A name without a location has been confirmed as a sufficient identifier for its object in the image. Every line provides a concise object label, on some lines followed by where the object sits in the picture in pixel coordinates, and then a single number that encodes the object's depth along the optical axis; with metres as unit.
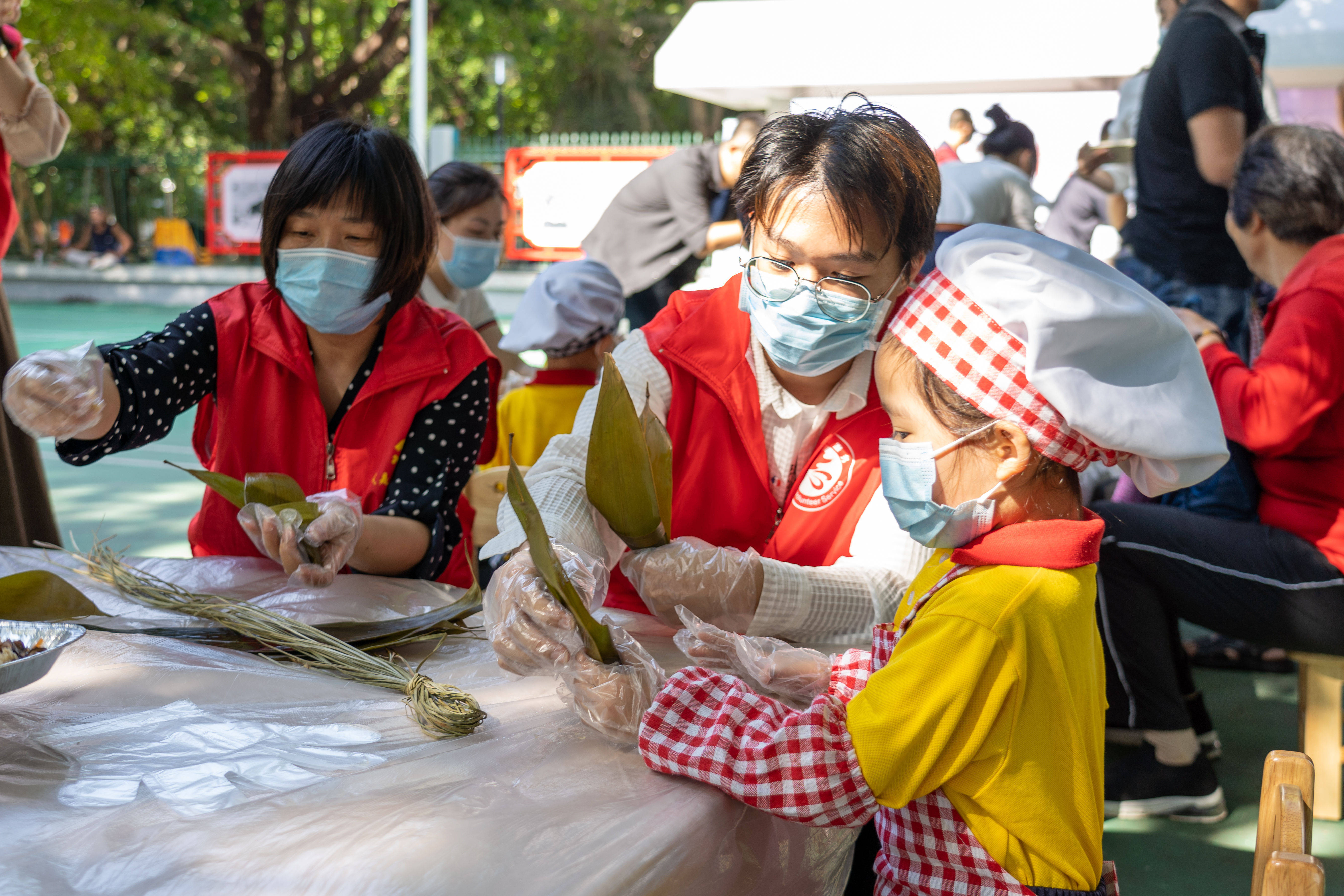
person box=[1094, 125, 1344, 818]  2.25
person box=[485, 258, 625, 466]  3.05
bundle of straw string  1.05
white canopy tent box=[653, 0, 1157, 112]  6.90
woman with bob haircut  1.80
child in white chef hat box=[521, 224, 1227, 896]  0.98
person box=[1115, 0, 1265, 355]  2.82
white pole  10.22
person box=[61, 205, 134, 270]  16.06
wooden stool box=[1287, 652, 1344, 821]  2.44
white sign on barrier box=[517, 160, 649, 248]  10.75
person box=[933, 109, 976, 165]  5.70
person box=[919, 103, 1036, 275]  3.69
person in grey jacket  4.59
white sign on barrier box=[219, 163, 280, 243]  13.50
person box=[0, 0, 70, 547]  2.72
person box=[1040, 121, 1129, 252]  4.75
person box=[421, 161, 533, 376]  3.56
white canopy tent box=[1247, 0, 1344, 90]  6.26
